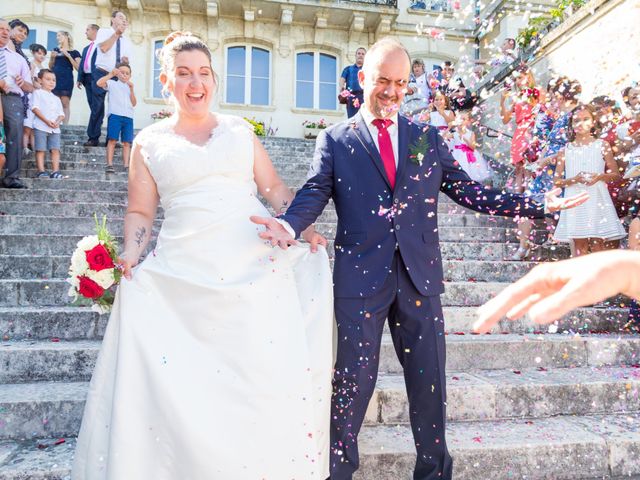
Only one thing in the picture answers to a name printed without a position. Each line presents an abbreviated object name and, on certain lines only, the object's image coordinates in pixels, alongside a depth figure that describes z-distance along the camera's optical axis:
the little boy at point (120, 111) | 7.76
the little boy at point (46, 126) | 7.20
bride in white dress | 2.24
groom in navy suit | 2.42
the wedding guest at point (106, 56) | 8.54
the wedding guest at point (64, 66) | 11.00
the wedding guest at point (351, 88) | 10.26
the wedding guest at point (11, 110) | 6.39
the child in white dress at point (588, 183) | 5.02
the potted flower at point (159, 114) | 14.36
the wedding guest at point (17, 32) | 8.16
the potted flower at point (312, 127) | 16.02
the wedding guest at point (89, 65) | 8.84
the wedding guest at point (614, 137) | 5.09
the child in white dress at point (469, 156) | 8.46
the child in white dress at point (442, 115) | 8.63
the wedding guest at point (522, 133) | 5.81
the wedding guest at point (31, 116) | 7.56
